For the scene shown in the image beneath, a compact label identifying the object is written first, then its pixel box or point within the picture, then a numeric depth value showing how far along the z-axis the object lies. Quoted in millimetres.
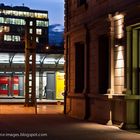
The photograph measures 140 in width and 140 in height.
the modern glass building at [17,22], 88711
